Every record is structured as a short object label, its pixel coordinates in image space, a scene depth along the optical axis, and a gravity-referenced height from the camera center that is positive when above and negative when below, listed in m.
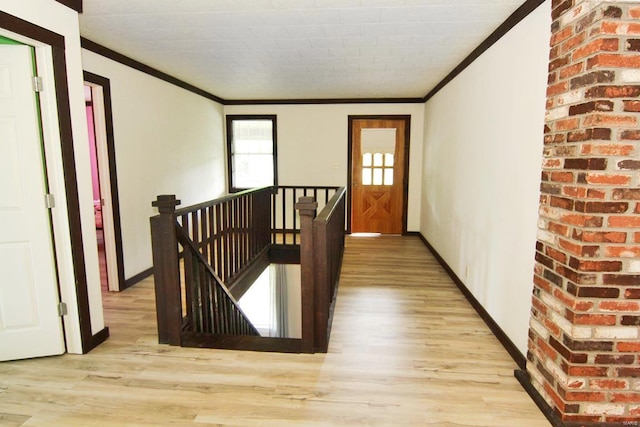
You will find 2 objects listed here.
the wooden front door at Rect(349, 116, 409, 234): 6.19 -0.13
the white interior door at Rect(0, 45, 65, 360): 2.12 -0.38
